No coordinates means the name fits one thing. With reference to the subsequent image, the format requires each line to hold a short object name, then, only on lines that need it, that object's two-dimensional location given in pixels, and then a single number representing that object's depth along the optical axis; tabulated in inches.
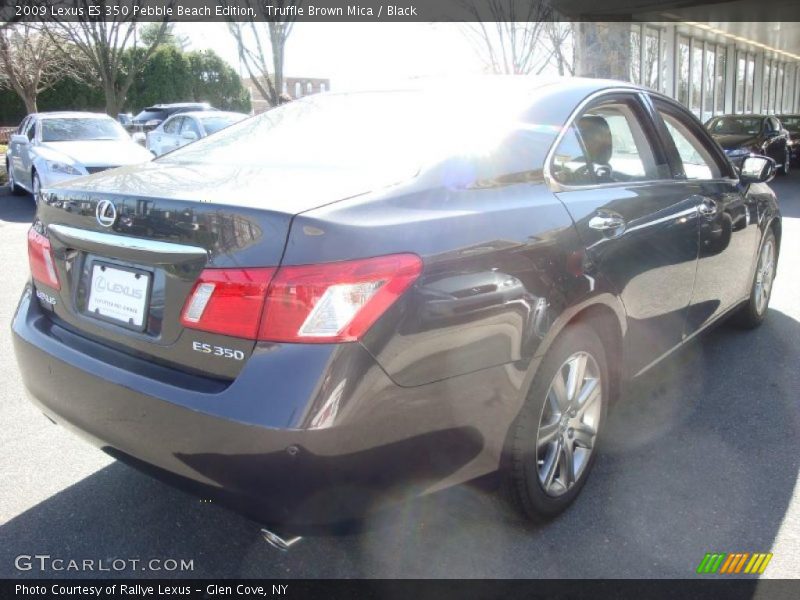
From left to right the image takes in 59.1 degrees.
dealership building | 686.5
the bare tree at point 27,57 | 818.8
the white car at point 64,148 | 414.6
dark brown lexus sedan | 73.0
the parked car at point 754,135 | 593.0
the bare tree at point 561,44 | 837.2
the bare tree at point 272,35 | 687.1
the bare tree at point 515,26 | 801.6
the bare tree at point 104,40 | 803.4
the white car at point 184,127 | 586.2
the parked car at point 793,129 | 761.0
